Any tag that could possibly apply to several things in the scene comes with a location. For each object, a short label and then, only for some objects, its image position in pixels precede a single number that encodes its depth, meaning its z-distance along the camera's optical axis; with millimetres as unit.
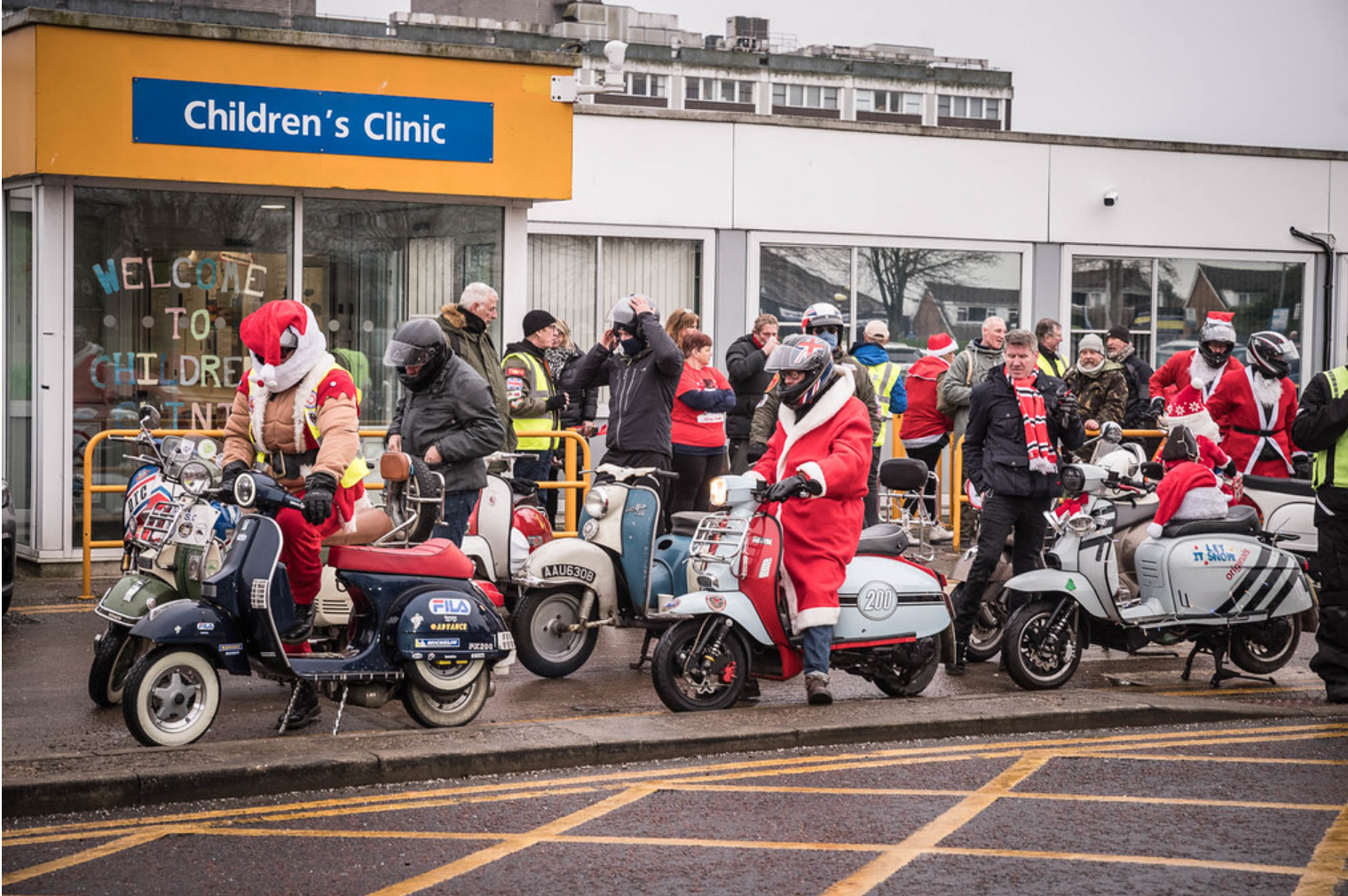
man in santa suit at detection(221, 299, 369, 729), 7836
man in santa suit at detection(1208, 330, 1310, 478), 12750
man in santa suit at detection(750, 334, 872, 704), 8469
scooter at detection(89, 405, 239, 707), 7875
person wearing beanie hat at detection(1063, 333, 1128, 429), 15734
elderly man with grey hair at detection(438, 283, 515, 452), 10820
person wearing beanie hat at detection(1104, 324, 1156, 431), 16891
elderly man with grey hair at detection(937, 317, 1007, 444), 14805
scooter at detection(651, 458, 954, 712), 8344
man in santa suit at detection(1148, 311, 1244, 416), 13570
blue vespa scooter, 7141
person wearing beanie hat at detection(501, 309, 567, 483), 12703
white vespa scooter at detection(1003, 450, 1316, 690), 9375
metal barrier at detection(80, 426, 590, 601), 11734
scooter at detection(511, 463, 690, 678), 9398
